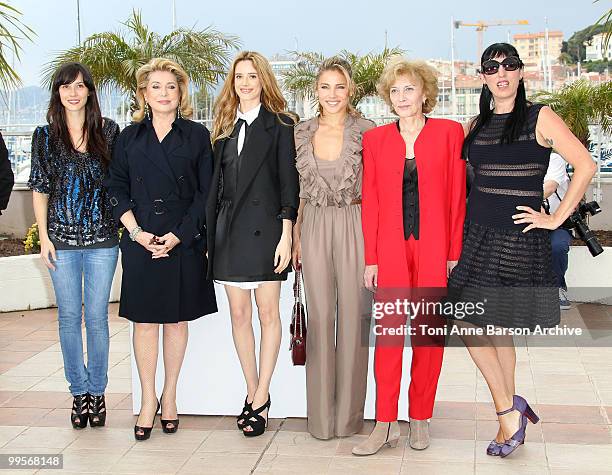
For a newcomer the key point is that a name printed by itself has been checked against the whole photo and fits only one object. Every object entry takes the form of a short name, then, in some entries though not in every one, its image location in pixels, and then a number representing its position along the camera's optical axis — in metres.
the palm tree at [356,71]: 12.85
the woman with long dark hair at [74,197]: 4.46
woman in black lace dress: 3.87
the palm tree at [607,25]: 6.14
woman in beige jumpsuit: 4.28
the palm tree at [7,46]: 6.92
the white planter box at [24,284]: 8.13
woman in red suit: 4.07
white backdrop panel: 4.79
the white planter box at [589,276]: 8.05
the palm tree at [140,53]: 10.95
